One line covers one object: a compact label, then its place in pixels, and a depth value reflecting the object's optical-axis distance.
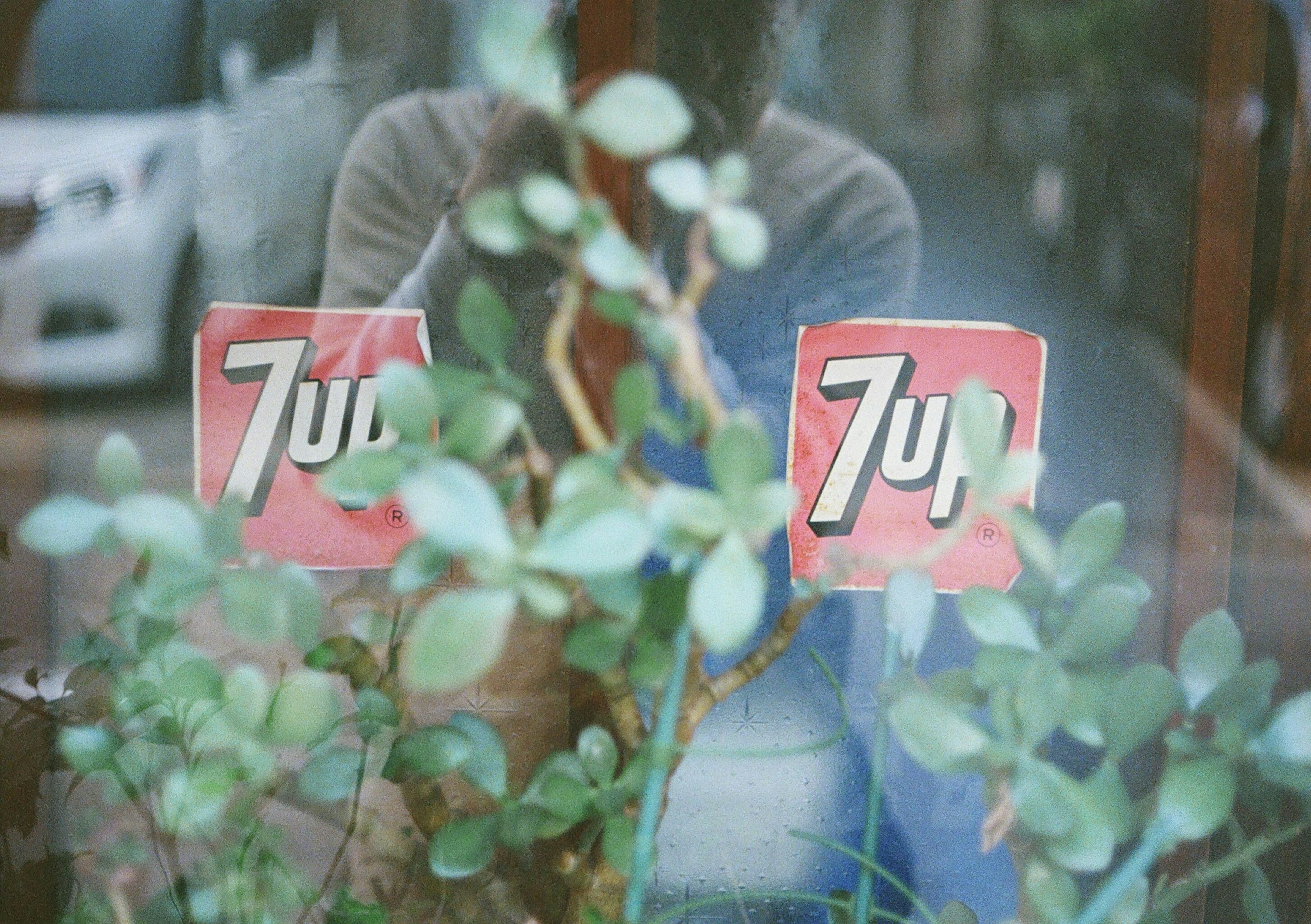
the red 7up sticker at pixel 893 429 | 1.43
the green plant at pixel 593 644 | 0.60
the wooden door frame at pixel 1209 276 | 1.35
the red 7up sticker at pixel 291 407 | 1.44
